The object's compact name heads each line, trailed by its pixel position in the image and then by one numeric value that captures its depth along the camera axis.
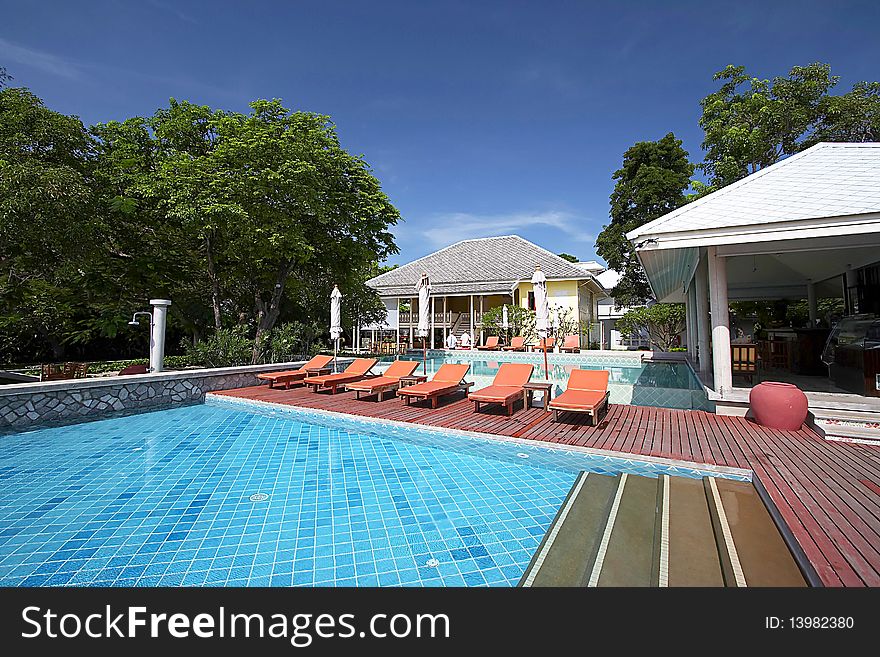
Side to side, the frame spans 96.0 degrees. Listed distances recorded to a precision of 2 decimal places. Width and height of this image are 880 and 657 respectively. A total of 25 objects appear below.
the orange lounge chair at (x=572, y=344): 22.26
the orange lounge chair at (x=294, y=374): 11.32
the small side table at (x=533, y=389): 7.94
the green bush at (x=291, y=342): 14.66
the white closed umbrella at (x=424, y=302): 11.18
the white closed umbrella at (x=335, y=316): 13.12
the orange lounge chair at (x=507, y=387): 7.63
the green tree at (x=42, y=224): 10.17
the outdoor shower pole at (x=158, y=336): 9.95
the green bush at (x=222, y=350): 13.17
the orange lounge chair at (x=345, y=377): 10.39
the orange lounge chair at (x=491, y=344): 23.80
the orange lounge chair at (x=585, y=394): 6.77
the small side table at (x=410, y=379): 9.84
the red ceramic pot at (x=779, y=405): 6.05
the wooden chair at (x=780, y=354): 11.18
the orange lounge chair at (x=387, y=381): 9.20
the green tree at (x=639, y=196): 25.62
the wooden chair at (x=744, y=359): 8.73
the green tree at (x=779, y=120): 19.42
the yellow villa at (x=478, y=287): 24.92
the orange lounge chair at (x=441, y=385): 8.46
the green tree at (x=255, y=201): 14.34
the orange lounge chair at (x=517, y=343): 22.55
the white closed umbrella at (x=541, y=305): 8.55
